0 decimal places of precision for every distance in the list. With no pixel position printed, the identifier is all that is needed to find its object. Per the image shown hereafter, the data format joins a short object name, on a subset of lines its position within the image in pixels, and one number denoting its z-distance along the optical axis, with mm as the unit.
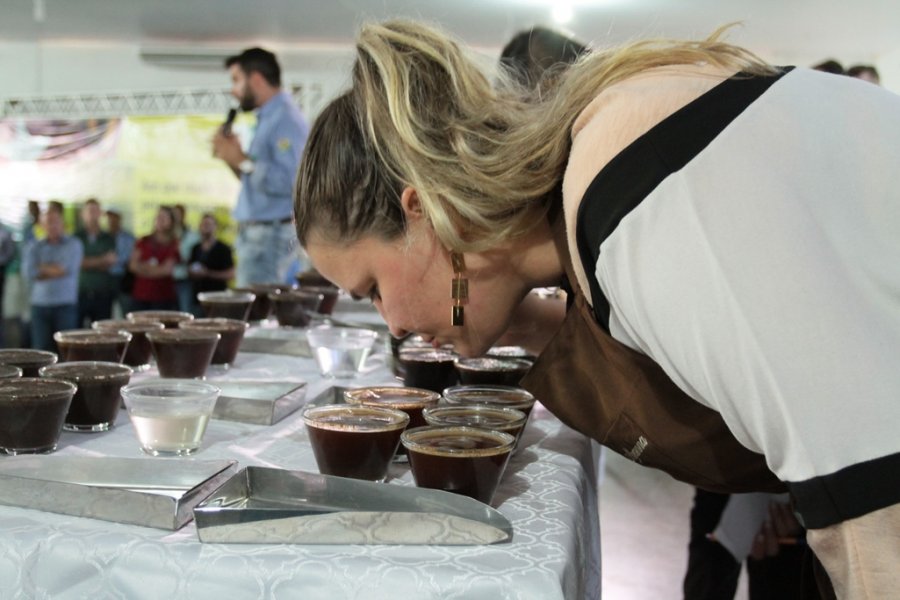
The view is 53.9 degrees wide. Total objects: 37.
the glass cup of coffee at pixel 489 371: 1452
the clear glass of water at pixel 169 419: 1119
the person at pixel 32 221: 7764
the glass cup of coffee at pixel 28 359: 1334
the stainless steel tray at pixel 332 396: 1463
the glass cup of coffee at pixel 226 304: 2049
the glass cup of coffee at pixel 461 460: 951
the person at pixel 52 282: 6180
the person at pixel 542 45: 2785
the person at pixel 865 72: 3471
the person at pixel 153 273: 7145
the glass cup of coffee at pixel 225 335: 1716
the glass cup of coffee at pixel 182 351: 1527
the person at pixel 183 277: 7352
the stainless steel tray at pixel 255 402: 1320
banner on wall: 8898
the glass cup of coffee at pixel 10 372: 1210
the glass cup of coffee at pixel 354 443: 1021
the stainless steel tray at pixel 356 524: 861
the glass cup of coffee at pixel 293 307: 2205
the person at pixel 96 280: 7176
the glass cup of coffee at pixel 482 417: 1104
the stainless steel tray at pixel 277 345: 1907
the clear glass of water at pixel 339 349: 1711
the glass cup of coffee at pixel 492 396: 1259
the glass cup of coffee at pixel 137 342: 1626
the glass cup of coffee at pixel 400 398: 1190
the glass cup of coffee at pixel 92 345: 1450
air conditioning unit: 8680
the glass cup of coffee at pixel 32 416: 1063
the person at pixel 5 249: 7207
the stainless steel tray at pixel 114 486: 896
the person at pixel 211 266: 7317
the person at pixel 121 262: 7375
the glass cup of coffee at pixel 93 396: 1208
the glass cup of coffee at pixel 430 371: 1491
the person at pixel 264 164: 3902
